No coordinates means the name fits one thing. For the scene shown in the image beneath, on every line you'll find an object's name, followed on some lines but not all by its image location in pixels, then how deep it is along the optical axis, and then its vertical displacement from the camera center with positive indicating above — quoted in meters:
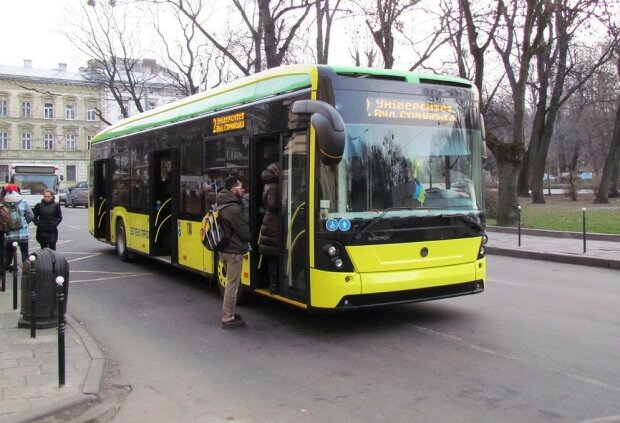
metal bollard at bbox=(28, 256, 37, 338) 6.33 -1.11
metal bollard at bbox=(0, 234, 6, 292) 9.20 -1.11
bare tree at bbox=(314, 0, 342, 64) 23.80 +7.08
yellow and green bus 6.24 +0.15
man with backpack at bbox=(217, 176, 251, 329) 6.84 -0.55
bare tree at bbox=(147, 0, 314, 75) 21.01 +6.79
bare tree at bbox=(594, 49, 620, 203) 32.34 +1.20
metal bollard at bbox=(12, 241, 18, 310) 7.88 -1.20
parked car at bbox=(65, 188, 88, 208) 45.06 +0.04
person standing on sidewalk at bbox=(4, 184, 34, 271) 10.26 -0.34
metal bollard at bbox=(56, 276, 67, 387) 4.86 -1.23
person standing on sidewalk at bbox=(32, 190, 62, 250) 11.29 -0.42
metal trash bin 6.74 -1.02
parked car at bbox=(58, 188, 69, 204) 49.72 -0.02
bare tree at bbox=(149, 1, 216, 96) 34.85 +8.19
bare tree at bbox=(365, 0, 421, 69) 21.41 +6.49
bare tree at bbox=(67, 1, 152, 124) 36.16 +8.92
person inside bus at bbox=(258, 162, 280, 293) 7.16 -0.37
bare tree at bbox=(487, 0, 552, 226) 19.23 +1.68
